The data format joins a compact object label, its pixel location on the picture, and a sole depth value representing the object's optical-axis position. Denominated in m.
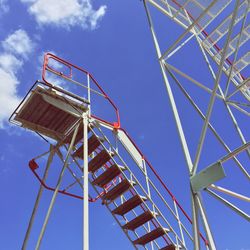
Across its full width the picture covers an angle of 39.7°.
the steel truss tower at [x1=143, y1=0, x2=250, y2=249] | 6.21
